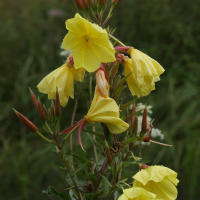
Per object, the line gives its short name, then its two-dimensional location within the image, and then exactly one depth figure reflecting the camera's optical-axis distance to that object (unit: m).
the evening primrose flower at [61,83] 0.71
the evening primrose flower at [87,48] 0.69
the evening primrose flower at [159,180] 0.69
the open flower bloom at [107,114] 0.68
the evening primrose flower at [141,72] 0.70
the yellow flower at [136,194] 0.67
